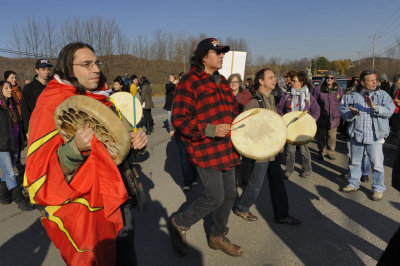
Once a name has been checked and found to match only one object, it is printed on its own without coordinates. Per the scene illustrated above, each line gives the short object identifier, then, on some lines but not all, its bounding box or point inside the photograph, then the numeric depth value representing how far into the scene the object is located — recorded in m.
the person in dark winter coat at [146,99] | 9.87
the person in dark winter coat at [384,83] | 9.48
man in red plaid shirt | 2.51
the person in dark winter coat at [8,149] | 4.16
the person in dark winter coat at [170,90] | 8.14
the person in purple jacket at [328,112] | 6.33
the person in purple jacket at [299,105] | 5.10
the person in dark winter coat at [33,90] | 4.33
